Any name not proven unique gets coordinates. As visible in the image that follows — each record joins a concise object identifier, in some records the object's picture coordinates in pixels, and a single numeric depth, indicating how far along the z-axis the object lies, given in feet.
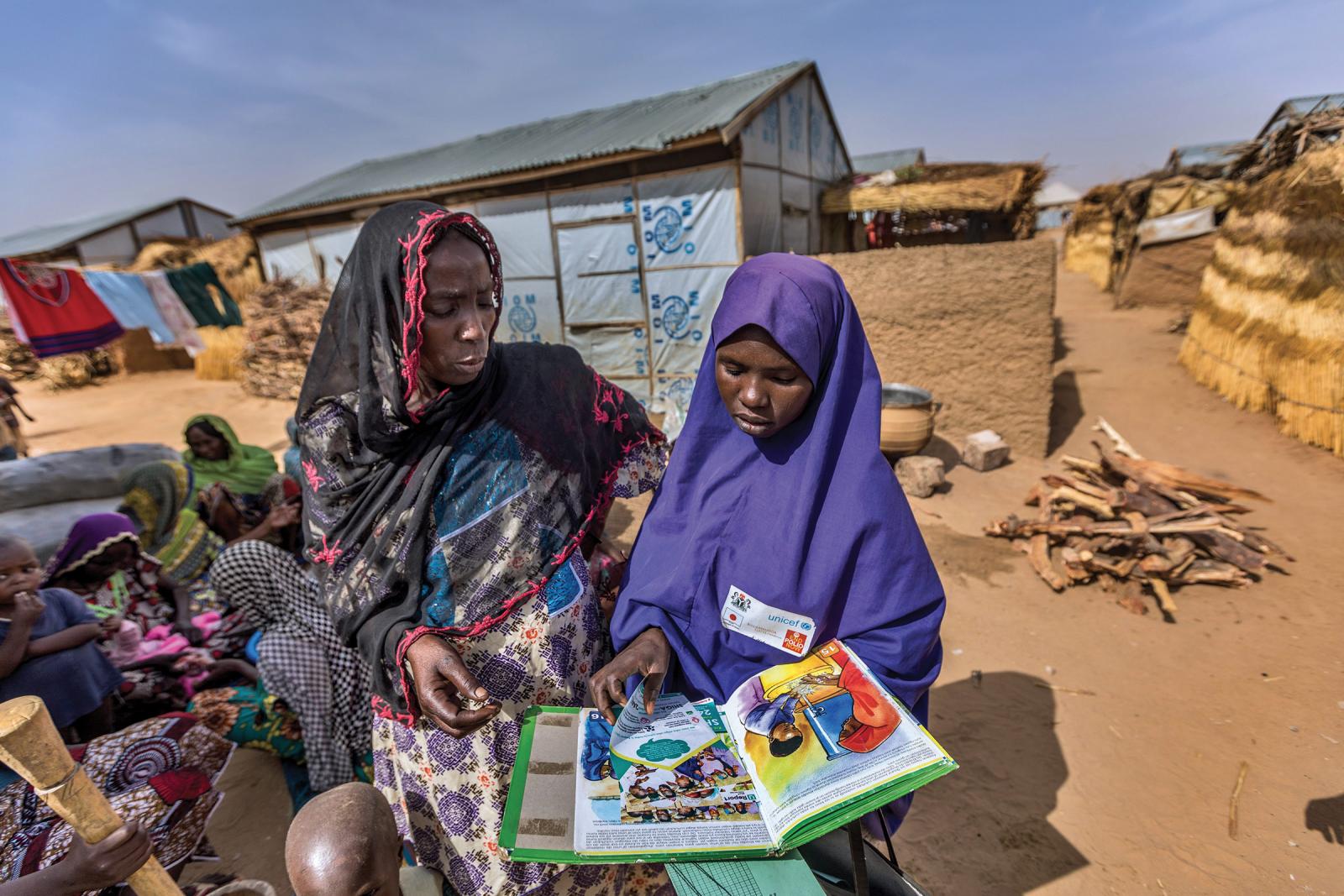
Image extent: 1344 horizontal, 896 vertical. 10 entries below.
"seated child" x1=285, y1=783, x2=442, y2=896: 4.42
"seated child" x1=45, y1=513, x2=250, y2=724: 9.55
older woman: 4.56
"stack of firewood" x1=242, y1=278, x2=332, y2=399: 39.50
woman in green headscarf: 15.64
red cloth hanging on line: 22.35
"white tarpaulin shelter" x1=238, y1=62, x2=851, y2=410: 25.98
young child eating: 7.08
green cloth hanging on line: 30.19
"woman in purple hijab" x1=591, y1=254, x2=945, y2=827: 4.36
